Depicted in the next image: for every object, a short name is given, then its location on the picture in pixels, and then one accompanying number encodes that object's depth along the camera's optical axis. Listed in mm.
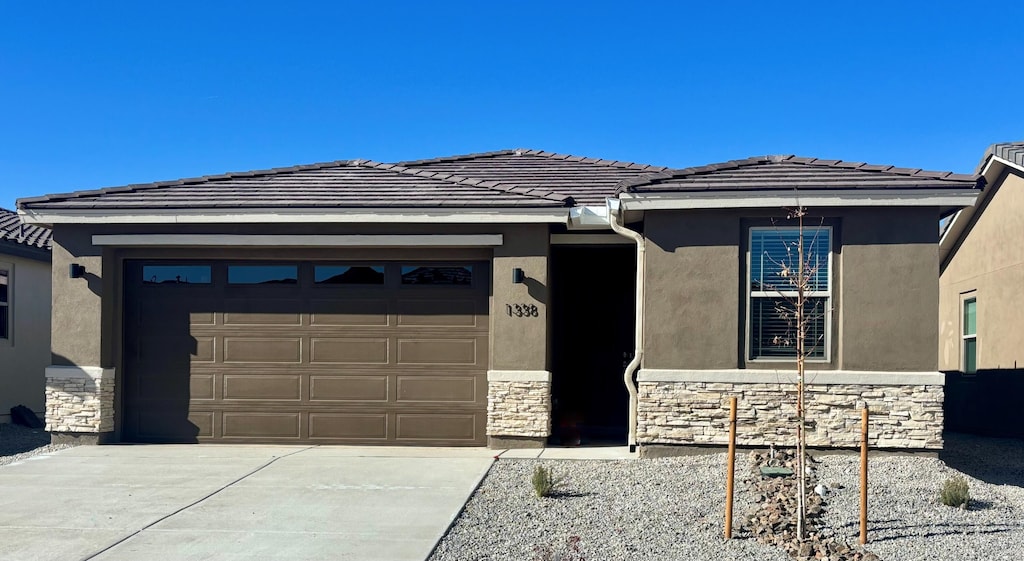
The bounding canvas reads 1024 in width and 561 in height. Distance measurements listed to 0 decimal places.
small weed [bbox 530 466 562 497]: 8258
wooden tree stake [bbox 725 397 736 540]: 6992
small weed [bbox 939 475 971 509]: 7887
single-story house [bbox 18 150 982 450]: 9992
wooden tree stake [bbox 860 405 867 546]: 6809
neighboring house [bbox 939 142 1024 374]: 14352
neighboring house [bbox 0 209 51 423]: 14797
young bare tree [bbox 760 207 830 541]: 10078
